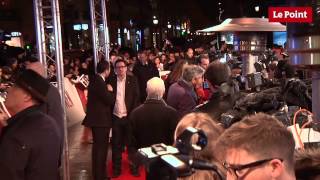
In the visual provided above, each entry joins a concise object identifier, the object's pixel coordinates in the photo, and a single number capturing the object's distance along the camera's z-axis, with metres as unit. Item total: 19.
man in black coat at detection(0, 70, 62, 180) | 3.10
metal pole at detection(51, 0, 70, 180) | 6.69
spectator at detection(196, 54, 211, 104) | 6.32
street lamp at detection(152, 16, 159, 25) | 37.13
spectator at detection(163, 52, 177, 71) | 12.95
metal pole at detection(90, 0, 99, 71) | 10.15
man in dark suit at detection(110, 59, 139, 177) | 6.94
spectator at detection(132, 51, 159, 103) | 9.26
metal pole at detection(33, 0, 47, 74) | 7.14
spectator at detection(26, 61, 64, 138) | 4.72
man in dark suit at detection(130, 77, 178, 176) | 5.08
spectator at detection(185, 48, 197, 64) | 11.62
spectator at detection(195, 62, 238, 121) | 4.35
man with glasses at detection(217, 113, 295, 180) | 1.60
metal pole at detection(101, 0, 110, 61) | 10.76
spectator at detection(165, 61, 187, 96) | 7.18
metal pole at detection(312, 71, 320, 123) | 2.98
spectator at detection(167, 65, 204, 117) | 5.85
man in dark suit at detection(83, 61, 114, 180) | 6.43
